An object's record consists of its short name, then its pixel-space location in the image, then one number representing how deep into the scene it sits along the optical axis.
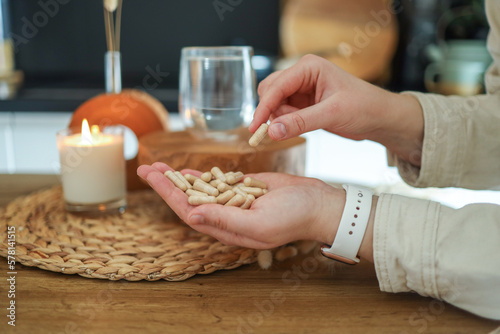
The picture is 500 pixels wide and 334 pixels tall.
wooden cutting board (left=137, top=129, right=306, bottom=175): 0.88
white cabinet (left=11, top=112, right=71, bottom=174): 1.97
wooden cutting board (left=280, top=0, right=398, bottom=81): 2.23
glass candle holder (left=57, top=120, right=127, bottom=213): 0.91
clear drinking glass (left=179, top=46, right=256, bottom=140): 0.97
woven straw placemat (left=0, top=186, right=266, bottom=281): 0.69
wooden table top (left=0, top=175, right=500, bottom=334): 0.56
